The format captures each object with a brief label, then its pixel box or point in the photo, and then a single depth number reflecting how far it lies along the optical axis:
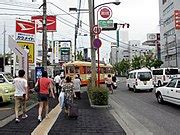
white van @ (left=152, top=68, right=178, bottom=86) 21.07
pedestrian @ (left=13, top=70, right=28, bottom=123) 6.71
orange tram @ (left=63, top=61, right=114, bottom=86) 21.40
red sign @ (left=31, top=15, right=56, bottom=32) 20.94
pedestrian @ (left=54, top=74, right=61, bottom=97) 14.36
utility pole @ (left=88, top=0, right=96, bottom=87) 12.01
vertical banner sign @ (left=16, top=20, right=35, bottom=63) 13.15
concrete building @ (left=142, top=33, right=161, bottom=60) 55.08
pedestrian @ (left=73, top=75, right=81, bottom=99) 12.24
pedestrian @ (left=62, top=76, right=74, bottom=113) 7.35
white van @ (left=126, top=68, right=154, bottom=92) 17.36
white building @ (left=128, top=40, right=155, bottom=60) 77.40
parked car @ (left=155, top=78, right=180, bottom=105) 9.36
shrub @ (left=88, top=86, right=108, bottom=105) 9.41
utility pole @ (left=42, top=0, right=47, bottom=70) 12.56
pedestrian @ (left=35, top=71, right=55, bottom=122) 6.91
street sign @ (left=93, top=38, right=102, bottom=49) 9.89
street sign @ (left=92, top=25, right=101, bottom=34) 10.39
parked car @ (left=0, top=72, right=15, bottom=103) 10.44
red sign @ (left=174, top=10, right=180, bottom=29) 31.82
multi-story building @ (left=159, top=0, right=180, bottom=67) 41.10
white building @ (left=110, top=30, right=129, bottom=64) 83.00
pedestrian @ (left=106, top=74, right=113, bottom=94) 16.48
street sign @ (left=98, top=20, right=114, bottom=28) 13.09
